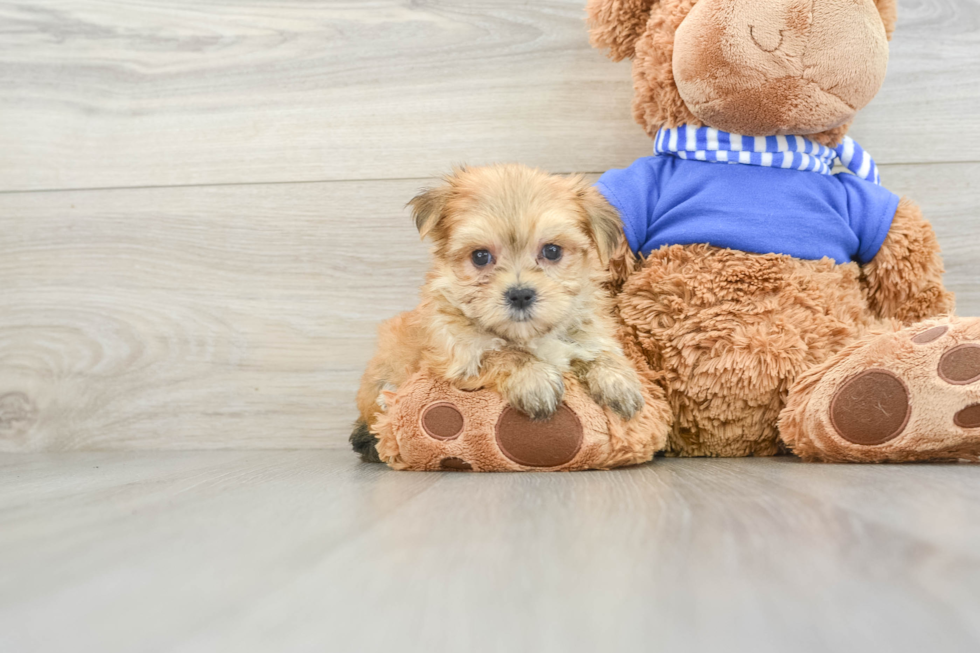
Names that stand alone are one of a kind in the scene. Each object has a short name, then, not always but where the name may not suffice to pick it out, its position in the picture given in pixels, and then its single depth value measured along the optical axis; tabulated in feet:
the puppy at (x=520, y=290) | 2.38
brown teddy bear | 2.34
